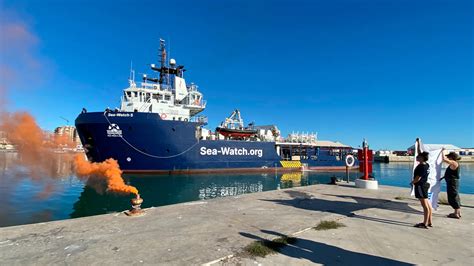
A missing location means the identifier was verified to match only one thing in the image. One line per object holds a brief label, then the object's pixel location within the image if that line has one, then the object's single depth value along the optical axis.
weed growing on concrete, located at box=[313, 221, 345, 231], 5.00
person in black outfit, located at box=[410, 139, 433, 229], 5.09
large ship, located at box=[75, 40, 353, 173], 21.48
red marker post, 11.18
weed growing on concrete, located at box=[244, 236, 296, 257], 3.78
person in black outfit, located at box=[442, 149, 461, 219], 5.89
